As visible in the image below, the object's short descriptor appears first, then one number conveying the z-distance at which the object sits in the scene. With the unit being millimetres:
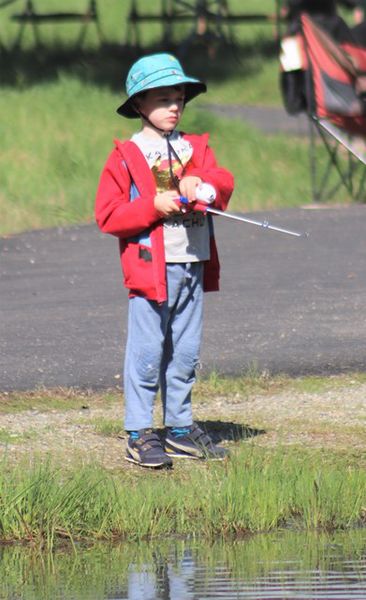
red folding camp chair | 32562
